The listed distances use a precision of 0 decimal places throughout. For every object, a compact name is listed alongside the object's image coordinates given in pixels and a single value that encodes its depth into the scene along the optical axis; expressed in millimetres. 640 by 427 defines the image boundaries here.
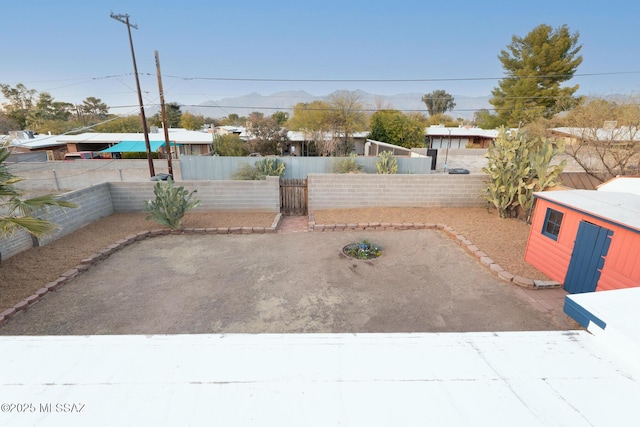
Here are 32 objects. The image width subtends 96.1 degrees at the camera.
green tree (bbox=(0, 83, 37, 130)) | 48050
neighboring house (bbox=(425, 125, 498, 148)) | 32188
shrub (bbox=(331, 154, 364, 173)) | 13588
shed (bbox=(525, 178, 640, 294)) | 4734
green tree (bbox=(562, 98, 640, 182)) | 11344
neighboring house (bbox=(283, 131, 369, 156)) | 25705
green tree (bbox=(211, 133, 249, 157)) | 22048
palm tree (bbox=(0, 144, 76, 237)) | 4598
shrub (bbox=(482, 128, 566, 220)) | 8273
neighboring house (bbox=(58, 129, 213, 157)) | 24344
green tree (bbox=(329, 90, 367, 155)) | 25062
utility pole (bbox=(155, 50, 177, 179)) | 13375
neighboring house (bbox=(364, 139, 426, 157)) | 16578
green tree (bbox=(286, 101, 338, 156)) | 23636
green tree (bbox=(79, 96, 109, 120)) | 59297
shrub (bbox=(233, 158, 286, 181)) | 13016
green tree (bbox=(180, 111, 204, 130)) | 57312
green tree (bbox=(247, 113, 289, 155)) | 24703
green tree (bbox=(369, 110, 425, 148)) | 22969
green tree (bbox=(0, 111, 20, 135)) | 34944
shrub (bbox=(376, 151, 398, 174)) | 12962
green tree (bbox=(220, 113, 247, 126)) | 70256
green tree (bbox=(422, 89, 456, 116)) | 76312
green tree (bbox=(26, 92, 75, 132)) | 42031
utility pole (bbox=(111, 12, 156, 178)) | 13914
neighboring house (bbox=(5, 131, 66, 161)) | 25233
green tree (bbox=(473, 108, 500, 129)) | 28752
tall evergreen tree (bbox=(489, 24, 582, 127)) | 23470
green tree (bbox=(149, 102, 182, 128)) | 51969
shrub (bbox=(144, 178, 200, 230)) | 8547
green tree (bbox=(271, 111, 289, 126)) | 38306
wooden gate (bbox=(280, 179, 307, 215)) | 10961
